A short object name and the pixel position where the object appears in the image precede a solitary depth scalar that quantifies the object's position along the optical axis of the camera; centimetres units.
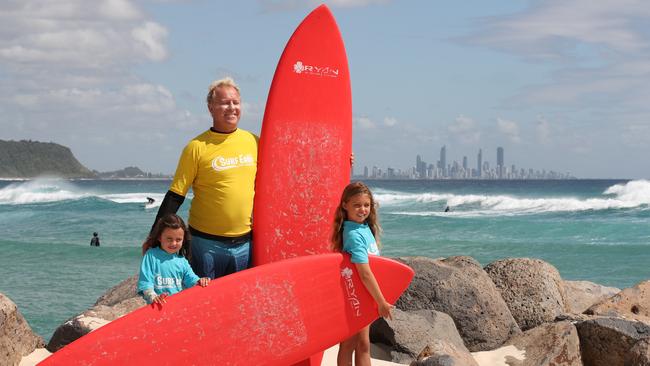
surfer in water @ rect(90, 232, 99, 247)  1651
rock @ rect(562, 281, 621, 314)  743
